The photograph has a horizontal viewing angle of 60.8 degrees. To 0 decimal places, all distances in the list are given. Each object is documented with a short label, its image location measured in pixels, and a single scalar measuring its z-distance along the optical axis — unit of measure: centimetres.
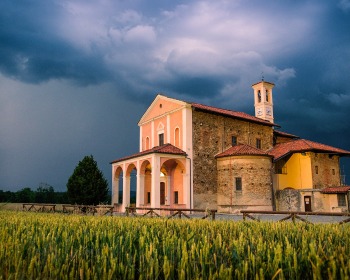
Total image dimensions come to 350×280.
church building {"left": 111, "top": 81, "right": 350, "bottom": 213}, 2475
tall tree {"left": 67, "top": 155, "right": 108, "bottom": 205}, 2781
